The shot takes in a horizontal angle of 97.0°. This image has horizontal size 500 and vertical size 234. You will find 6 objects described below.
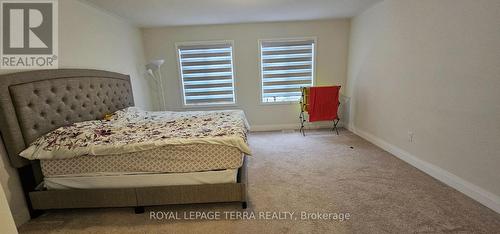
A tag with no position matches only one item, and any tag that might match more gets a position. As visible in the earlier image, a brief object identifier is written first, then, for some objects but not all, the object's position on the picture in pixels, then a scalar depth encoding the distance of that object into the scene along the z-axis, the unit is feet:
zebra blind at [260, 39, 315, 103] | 13.53
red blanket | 12.12
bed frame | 5.52
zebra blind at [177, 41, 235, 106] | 13.53
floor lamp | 13.09
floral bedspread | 5.72
